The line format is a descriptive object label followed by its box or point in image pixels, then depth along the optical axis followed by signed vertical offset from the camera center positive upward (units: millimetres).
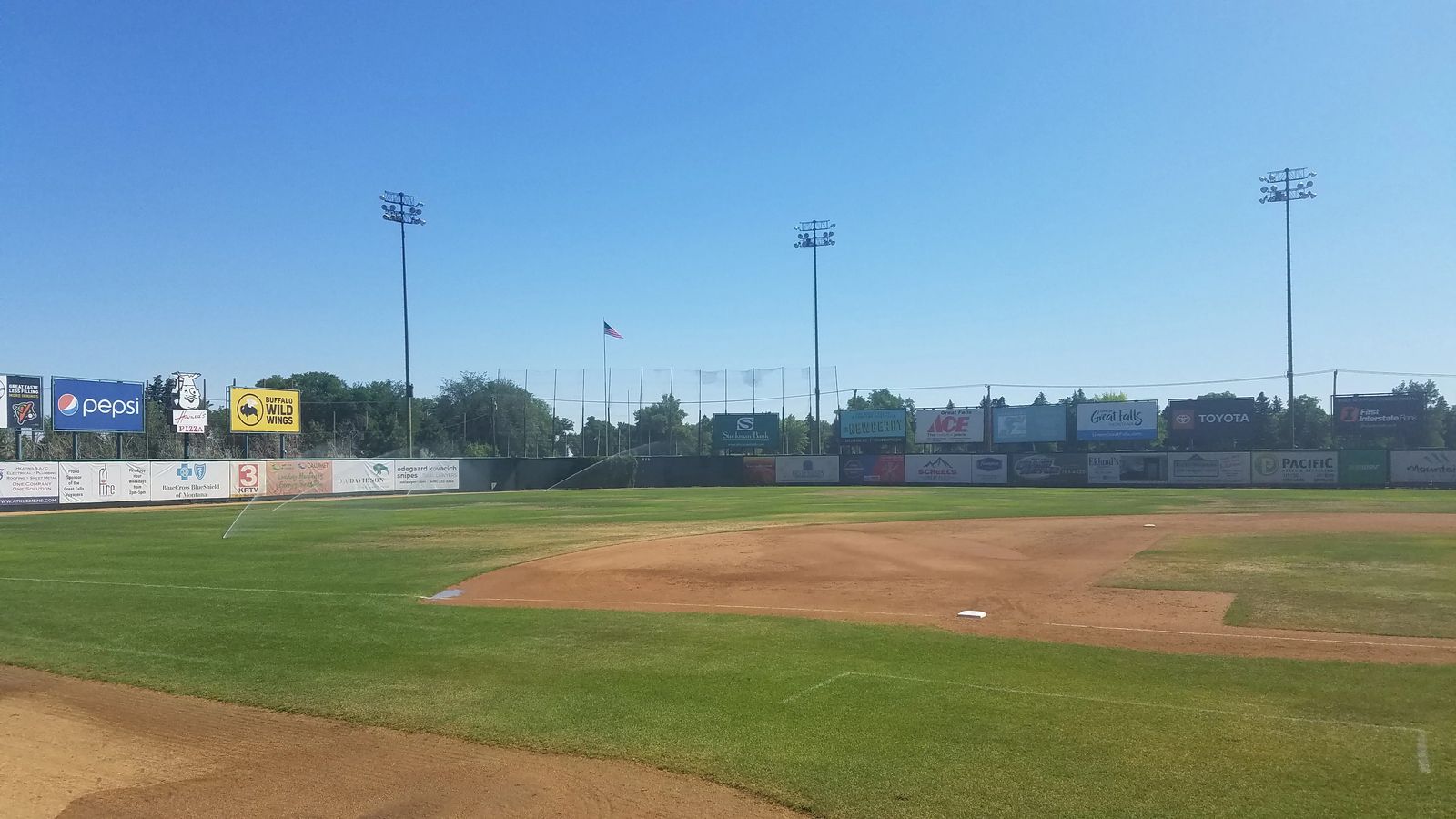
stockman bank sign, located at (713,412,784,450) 75938 +213
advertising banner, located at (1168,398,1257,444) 62406 +763
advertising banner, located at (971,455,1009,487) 62781 -2547
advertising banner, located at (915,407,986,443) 70000 +556
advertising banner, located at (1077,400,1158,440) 66938 +785
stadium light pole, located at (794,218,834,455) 75938 +16020
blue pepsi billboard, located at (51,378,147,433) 43406 +1553
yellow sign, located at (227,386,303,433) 53062 +1589
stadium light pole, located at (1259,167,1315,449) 61625 +16141
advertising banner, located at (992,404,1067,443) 67000 +583
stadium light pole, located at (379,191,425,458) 62406 +15134
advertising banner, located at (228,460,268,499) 46312 -2134
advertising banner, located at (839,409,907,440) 71875 +681
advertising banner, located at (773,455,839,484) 67688 -2641
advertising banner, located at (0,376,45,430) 40906 +1596
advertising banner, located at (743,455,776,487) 69250 -2750
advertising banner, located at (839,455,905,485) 65938 -2611
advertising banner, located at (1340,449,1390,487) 51938 -2192
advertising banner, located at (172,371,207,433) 48281 +1691
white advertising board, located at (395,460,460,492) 55250 -2441
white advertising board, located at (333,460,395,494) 51250 -2286
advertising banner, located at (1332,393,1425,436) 60875 +1023
